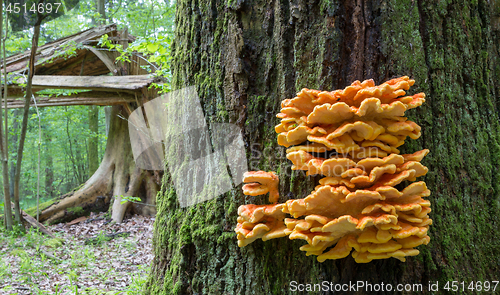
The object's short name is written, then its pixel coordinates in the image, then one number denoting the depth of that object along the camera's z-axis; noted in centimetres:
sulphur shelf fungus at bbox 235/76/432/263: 132
